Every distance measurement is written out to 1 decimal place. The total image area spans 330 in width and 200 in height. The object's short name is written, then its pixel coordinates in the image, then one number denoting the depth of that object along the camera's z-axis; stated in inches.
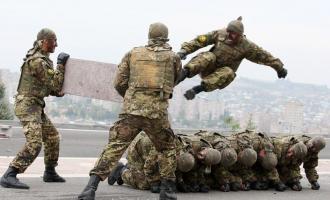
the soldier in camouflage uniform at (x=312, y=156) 727.1
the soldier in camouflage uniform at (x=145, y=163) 655.5
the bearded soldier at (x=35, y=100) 652.7
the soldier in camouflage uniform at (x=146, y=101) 591.8
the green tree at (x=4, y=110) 1640.3
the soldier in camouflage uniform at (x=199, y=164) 671.8
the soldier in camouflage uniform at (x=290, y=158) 727.1
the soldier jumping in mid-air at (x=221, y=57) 717.3
